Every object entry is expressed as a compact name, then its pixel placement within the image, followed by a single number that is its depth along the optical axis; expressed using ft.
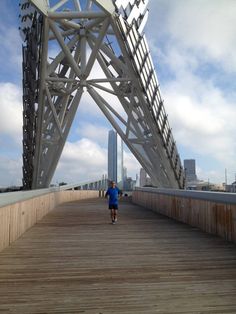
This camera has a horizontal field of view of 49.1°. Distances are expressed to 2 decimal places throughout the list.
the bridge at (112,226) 10.99
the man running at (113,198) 29.26
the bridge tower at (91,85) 58.68
